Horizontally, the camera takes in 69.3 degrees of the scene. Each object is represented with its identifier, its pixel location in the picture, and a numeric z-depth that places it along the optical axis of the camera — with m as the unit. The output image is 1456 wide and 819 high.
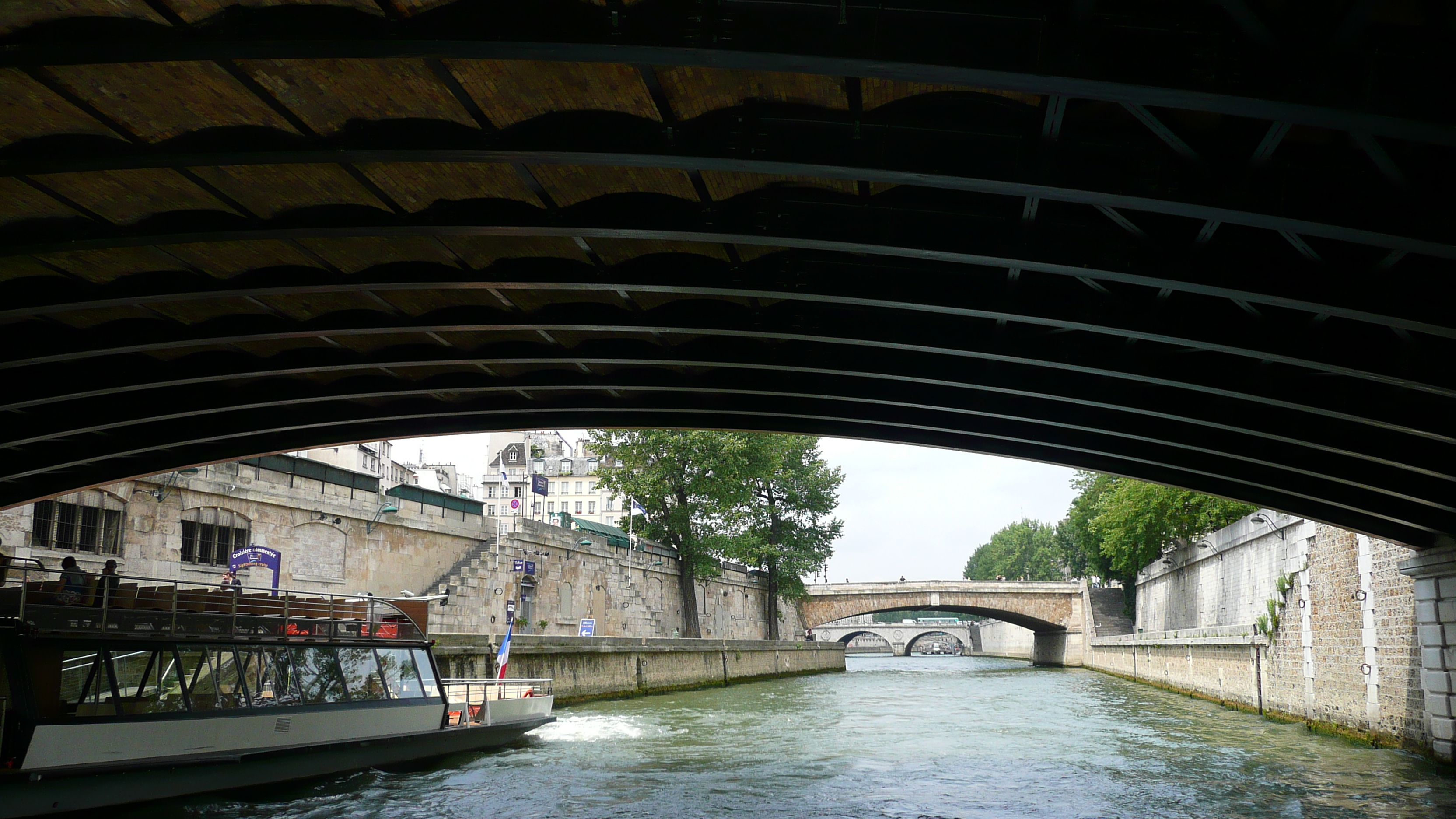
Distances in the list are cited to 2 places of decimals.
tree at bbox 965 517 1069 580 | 113.56
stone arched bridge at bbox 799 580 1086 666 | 61.88
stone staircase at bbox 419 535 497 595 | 34.53
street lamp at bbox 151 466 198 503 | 24.75
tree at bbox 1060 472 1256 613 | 39.78
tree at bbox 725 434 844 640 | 56.03
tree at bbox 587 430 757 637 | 45.56
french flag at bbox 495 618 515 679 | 22.72
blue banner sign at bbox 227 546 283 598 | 19.53
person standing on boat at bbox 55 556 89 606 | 13.21
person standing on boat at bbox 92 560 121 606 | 13.37
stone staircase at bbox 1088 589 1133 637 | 61.34
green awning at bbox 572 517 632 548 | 49.00
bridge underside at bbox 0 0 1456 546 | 6.47
